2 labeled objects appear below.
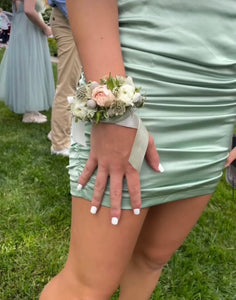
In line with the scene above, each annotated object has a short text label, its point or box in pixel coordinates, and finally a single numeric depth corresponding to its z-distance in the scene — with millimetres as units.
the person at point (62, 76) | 2949
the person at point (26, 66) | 3807
